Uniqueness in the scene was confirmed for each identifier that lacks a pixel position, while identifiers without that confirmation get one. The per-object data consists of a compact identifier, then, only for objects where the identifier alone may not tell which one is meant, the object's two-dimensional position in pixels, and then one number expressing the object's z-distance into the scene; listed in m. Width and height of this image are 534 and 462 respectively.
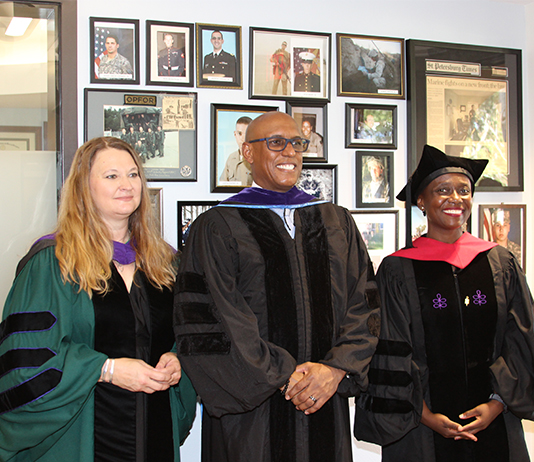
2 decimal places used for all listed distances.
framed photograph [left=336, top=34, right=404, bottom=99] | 2.91
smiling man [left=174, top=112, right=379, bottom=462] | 1.78
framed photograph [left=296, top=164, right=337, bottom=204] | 2.85
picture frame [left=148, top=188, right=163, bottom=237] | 2.66
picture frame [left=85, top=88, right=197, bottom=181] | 2.59
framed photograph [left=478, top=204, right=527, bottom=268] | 3.13
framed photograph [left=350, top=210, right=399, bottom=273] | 2.96
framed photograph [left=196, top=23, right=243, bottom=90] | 2.71
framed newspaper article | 3.01
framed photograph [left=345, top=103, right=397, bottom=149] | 2.92
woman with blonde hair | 1.72
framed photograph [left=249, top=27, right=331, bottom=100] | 2.79
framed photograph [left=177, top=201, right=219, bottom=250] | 2.69
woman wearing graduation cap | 2.07
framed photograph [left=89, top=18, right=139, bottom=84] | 2.58
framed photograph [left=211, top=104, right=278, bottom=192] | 2.72
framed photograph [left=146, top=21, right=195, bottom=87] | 2.65
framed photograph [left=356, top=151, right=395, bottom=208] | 2.93
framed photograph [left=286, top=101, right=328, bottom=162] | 2.85
